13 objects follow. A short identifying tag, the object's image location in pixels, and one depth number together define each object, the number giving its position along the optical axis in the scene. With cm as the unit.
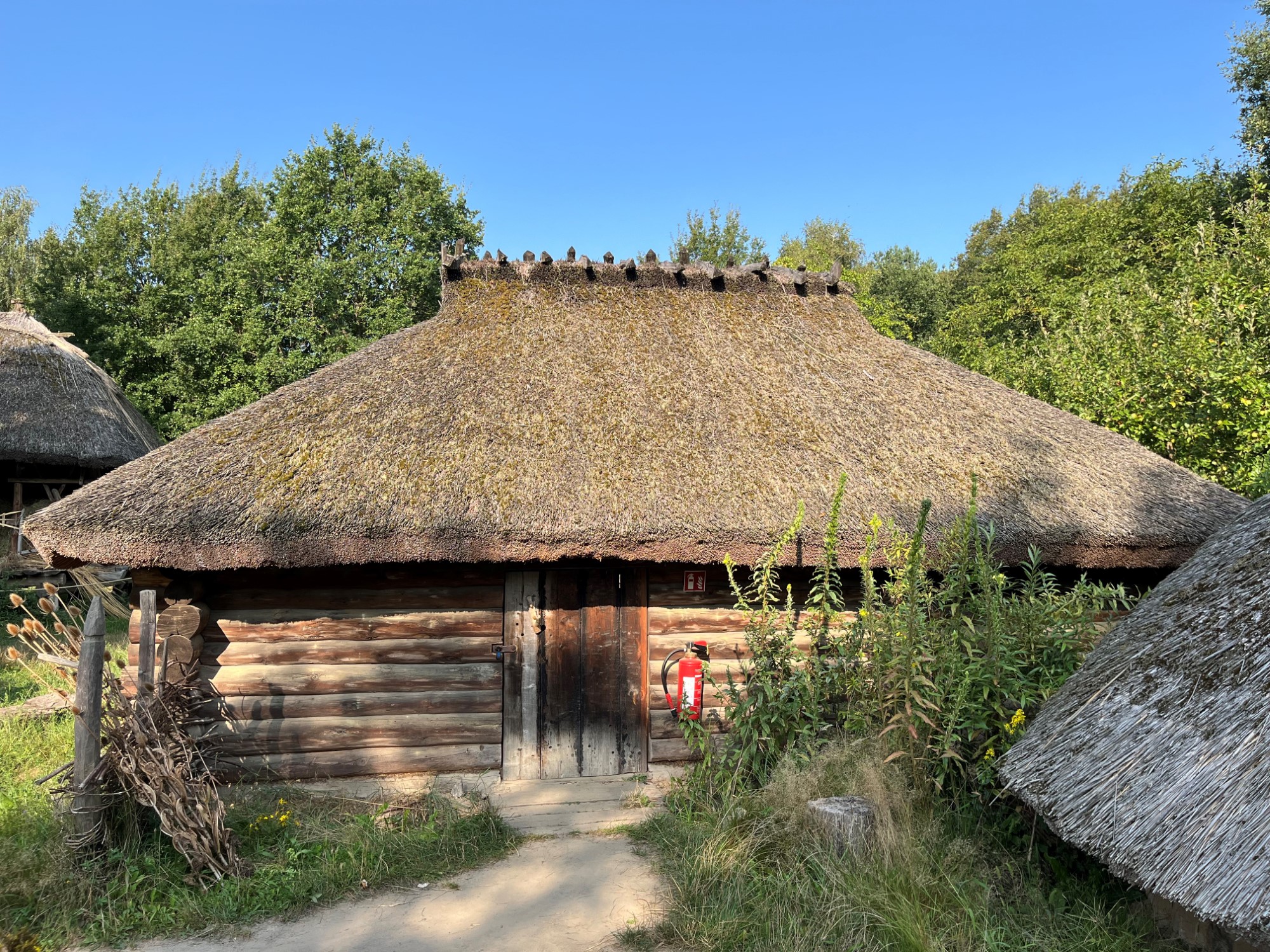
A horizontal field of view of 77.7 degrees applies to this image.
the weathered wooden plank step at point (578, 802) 557
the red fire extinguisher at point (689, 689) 629
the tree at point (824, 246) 2930
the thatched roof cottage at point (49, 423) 1349
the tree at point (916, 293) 2889
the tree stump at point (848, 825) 416
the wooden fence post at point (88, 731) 439
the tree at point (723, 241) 2658
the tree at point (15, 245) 2469
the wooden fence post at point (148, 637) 482
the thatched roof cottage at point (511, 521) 558
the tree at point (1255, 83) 1756
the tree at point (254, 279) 1928
